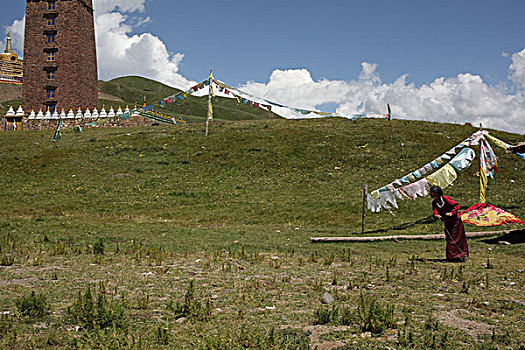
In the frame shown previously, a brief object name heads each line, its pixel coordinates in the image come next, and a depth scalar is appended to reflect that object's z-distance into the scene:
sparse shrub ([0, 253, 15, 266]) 10.50
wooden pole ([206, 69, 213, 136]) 34.09
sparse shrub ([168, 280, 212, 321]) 6.58
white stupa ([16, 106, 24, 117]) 60.08
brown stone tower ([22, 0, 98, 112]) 60.38
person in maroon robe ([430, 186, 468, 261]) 11.84
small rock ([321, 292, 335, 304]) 7.56
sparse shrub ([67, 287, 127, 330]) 6.10
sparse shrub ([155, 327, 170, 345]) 5.58
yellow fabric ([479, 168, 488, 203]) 19.28
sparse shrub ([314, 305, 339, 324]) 6.42
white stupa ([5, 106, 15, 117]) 60.12
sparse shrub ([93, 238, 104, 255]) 12.24
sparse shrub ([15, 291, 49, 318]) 6.49
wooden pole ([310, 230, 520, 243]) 15.38
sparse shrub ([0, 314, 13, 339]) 5.75
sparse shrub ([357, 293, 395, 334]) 6.05
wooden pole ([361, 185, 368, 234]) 17.24
